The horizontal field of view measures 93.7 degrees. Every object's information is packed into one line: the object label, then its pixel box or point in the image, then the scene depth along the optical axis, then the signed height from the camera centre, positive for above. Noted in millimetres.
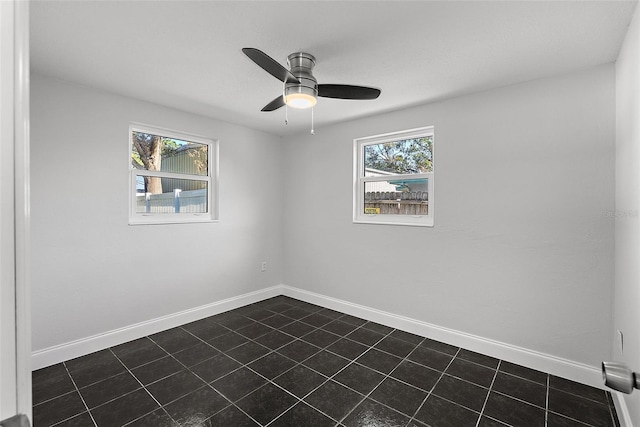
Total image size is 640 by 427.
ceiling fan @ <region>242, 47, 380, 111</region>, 1993 +881
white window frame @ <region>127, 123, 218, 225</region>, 3115 +364
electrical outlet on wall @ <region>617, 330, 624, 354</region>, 1896 -824
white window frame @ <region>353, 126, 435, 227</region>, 3225 +388
